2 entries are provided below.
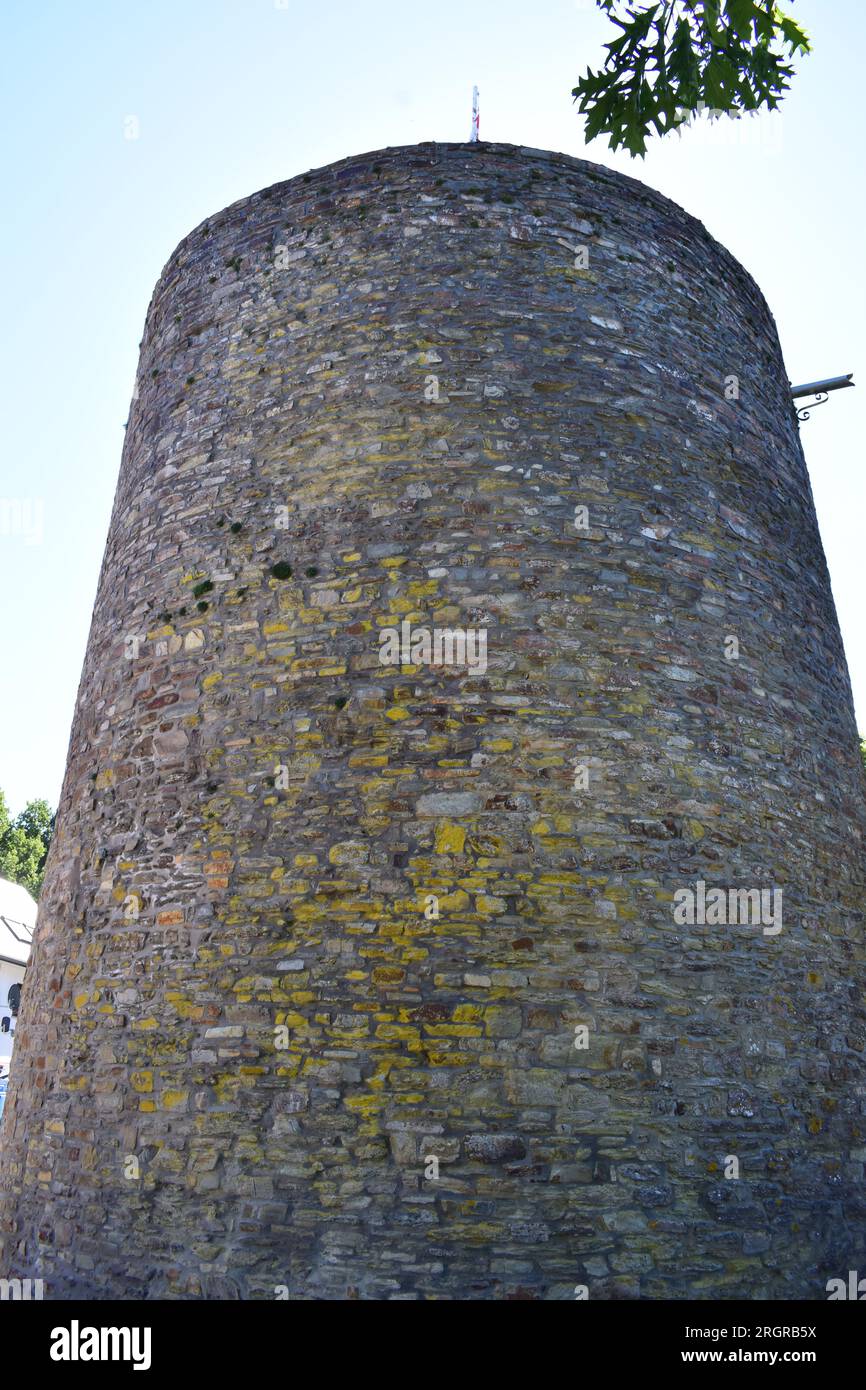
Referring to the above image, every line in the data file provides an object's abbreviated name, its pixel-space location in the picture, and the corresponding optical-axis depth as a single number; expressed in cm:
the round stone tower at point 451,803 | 542
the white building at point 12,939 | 2781
